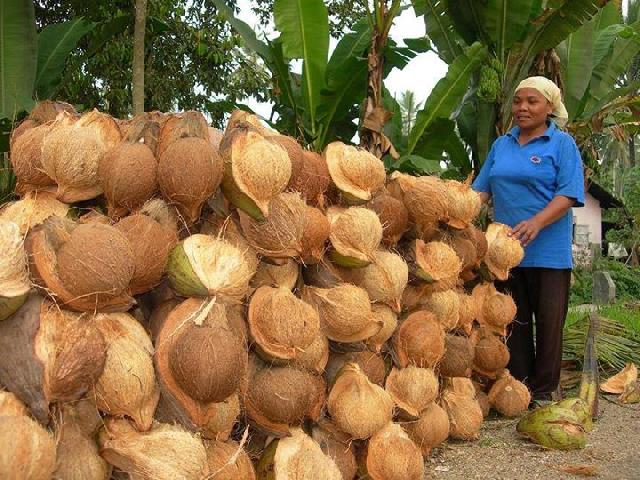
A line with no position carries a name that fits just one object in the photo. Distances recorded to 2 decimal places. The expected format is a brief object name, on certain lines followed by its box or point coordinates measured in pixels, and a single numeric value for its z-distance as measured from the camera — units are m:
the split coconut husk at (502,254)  3.87
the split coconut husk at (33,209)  2.09
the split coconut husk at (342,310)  2.51
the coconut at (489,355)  3.80
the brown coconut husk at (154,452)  1.71
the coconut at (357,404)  2.51
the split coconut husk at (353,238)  2.63
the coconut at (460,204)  3.42
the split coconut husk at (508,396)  4.00
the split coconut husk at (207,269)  1.97
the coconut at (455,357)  3.34
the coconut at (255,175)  2.20
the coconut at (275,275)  2.36
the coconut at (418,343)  3.01
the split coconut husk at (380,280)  2.77
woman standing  4.25
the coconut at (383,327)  2.80
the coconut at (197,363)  1.80
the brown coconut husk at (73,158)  2.10
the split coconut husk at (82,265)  1.78
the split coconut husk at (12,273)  1.68
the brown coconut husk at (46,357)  1.67
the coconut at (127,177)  2.08
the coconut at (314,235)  2.44
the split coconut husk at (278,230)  2.27
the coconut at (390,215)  3.00
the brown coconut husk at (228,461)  1.96
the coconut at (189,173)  2.10
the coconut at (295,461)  2.16
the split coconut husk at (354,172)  2.77
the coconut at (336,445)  2.49
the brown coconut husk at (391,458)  2.54
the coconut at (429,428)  3.04
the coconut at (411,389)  2.93
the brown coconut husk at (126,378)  1.76
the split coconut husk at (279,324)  2.15
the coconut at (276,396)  2.16
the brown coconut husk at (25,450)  1.48
